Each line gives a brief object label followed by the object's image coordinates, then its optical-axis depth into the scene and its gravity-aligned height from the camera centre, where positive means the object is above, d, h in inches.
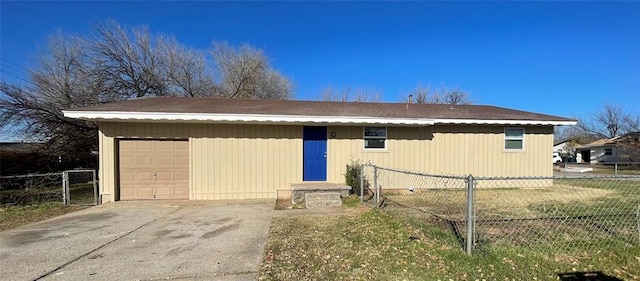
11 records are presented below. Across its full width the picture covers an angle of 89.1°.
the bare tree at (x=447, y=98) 1298.0 +152.3
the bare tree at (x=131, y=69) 698.2 +148.7
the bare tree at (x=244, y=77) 959.0 +176.3
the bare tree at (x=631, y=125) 1790.7 +65.4
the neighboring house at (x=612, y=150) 1218.6 -62.3
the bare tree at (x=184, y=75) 806.5 +157.9
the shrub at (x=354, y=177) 378.2 -49.1
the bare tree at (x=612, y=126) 1969.0 +65.9
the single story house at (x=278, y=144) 378.3 -10.8
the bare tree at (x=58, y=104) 596.4 +57.5
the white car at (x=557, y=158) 2013.2 -135.4
